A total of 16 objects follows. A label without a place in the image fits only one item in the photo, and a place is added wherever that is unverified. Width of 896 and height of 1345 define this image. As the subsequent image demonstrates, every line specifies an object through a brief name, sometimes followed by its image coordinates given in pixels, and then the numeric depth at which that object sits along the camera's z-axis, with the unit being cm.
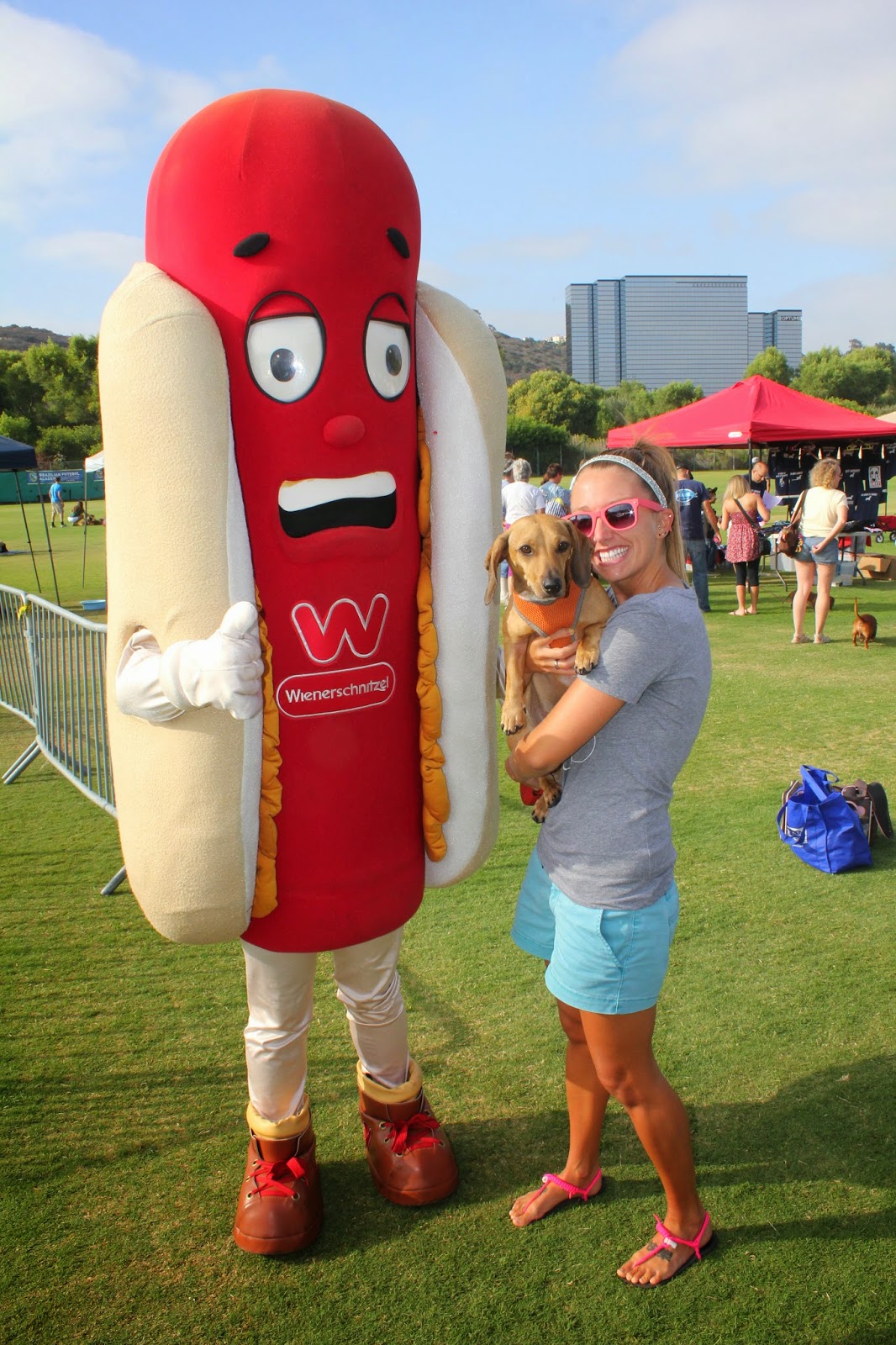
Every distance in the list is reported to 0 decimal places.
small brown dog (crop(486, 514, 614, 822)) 243
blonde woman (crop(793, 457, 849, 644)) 930
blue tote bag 451
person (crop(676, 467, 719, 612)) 1130
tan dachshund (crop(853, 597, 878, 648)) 944
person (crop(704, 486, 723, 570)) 1523
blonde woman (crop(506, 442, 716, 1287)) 210
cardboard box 1400
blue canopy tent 1211
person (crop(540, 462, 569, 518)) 1352
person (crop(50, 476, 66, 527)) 3142
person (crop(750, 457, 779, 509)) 1543
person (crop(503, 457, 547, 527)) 1072
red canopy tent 1401
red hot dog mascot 215
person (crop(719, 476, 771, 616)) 1109
